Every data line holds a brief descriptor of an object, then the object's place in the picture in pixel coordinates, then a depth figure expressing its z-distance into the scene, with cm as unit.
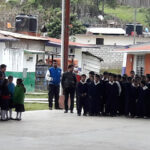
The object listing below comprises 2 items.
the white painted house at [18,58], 3888
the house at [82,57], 5112
